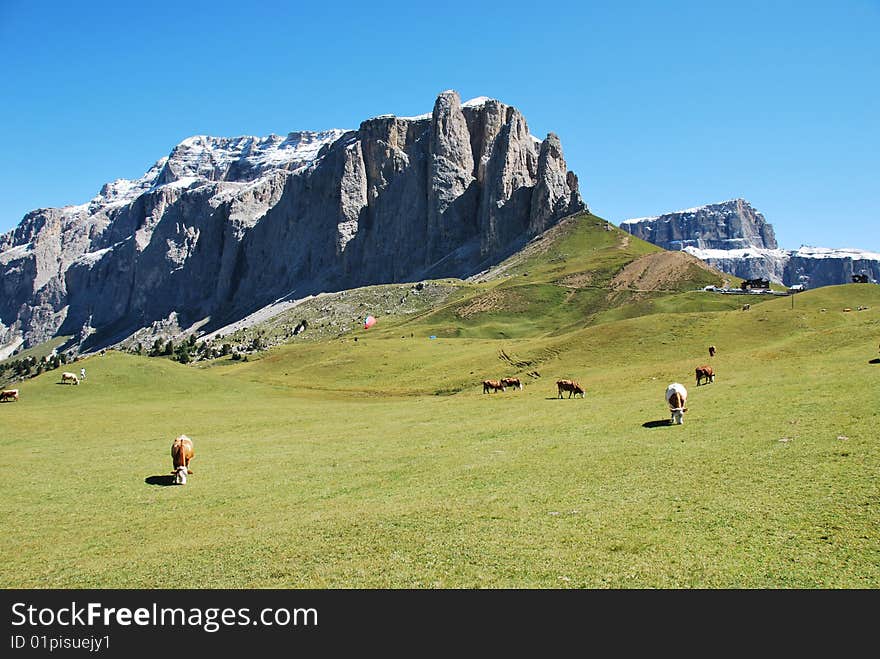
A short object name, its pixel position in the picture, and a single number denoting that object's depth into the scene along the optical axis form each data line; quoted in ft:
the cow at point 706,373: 161.79
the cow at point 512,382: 215.10
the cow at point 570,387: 174.09
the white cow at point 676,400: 112.88
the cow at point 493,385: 213.46
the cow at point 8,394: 219.20
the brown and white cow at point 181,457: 98.68
